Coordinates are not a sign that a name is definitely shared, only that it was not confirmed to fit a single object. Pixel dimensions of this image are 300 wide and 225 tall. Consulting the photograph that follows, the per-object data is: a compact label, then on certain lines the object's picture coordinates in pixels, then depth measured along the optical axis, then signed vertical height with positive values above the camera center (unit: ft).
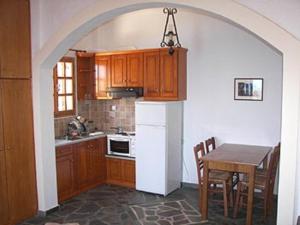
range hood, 18.10 -0.10
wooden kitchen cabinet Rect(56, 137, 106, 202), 16.30 -4.25
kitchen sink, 18.82 -2.60
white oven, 18.39 -3.22
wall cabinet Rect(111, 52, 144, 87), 18.28 +1.19
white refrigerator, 16.88 -3.01
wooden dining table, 13.14 -3.05
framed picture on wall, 16.56 +0.06
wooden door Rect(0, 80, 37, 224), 13.10 -2.46
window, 18.10 +0.15
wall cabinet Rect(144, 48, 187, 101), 17.26 +0.84
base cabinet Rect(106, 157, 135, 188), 18.57 -4.89
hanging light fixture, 16.83 +3.09
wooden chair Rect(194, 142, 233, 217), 14.37 -4.14
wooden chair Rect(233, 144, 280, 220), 13.51 -4.19
